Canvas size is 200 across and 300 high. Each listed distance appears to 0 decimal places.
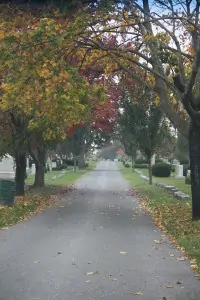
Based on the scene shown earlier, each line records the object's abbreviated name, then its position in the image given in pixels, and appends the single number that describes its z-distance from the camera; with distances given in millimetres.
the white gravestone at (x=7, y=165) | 49181
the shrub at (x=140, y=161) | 81425
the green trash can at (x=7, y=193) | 17078
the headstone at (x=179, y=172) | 42750
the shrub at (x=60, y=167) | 66688
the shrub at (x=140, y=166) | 73388
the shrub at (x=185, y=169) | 44925
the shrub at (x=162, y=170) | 43594
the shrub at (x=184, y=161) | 57869
